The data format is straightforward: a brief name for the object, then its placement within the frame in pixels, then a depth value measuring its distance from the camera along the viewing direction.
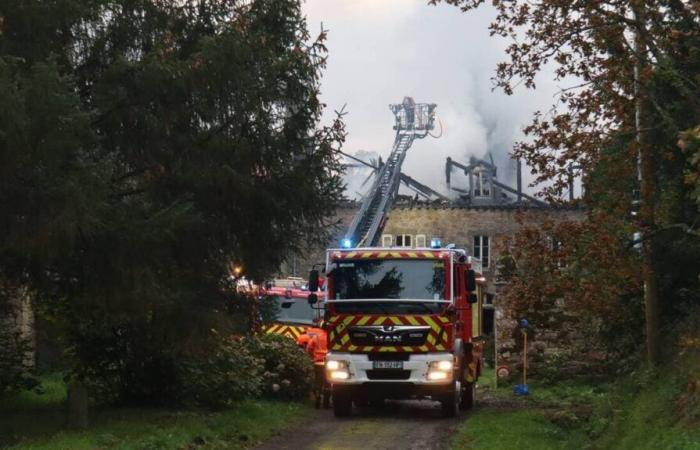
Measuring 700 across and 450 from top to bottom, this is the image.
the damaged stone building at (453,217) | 66.81
